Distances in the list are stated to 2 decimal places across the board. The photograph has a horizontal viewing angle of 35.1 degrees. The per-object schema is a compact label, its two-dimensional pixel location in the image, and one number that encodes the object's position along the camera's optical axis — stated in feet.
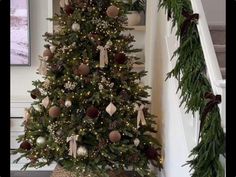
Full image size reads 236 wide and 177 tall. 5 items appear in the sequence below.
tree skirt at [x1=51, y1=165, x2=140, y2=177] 10.57
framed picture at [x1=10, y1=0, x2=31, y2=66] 14.94
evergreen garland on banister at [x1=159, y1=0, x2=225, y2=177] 6.26
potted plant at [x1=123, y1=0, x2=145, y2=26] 14.25
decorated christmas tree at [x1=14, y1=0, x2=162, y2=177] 10.09
